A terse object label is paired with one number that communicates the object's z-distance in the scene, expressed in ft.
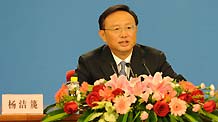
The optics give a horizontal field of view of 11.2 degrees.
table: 15.73
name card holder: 15.84
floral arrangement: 15.04
